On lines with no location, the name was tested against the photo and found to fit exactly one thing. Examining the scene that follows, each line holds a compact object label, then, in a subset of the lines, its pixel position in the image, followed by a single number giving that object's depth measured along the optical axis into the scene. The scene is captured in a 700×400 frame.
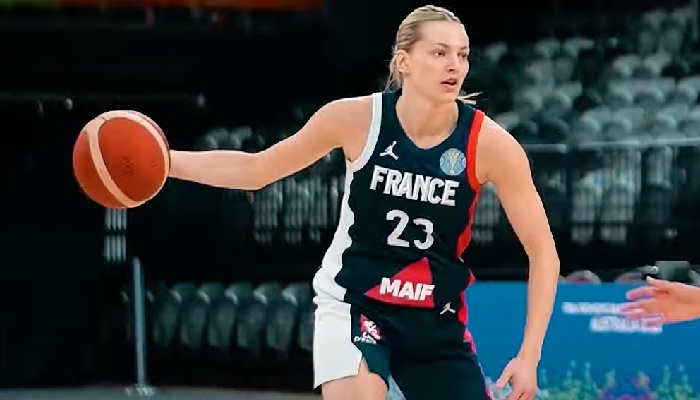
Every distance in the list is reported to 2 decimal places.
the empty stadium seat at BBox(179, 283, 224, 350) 20.20
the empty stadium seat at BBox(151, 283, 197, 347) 20.23
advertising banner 13.32
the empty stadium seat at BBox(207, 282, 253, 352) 20.06
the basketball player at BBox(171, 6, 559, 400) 7.97
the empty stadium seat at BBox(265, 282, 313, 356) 19.50
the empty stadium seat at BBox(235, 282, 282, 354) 19.80
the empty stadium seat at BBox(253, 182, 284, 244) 19.41
